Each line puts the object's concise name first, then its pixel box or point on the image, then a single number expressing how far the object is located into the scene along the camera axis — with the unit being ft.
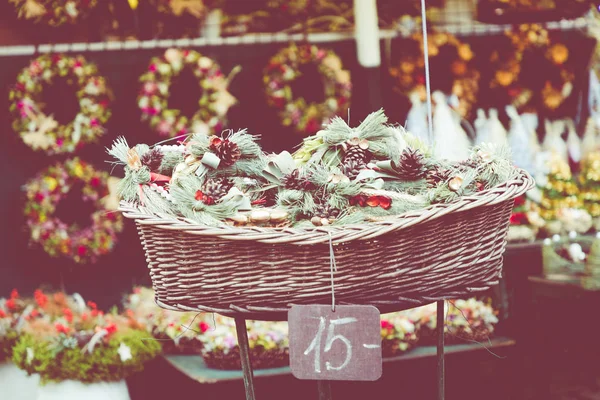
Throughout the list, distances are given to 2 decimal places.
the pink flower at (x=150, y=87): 13.41
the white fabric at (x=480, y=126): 13.97
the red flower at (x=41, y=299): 11.61
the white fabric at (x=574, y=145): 13.88
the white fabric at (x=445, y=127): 13.17
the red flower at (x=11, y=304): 11.70
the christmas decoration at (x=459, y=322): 11.12
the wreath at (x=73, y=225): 13.04
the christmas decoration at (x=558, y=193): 13.24
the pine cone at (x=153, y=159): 5.87
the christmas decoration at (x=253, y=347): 10.45
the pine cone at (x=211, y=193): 5.18
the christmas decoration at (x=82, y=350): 10.08
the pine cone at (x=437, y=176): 5.46
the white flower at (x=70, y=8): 13.34
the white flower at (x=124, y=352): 10.24
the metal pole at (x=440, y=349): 5.95
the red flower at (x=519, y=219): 13.18
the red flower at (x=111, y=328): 10.41
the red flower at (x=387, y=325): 10.76
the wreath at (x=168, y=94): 13.39
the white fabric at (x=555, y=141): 13.94
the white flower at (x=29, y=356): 10.09
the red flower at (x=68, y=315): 10.75
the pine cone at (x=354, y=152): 5.76
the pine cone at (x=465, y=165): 5.50
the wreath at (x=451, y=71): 14.17
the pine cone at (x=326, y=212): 5.15
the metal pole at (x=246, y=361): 5.89
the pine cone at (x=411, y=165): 5.52
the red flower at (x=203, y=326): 10.84
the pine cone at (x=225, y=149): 5.61
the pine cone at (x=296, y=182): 5.36
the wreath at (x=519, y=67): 14.53
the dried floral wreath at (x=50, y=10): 13.12
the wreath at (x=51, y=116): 12.96
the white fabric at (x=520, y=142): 13.62
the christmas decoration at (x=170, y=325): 10.96
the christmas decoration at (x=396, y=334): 10.74
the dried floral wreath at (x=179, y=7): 13.83
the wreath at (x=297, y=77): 13.79
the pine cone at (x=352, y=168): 5.61
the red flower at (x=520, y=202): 13.47
